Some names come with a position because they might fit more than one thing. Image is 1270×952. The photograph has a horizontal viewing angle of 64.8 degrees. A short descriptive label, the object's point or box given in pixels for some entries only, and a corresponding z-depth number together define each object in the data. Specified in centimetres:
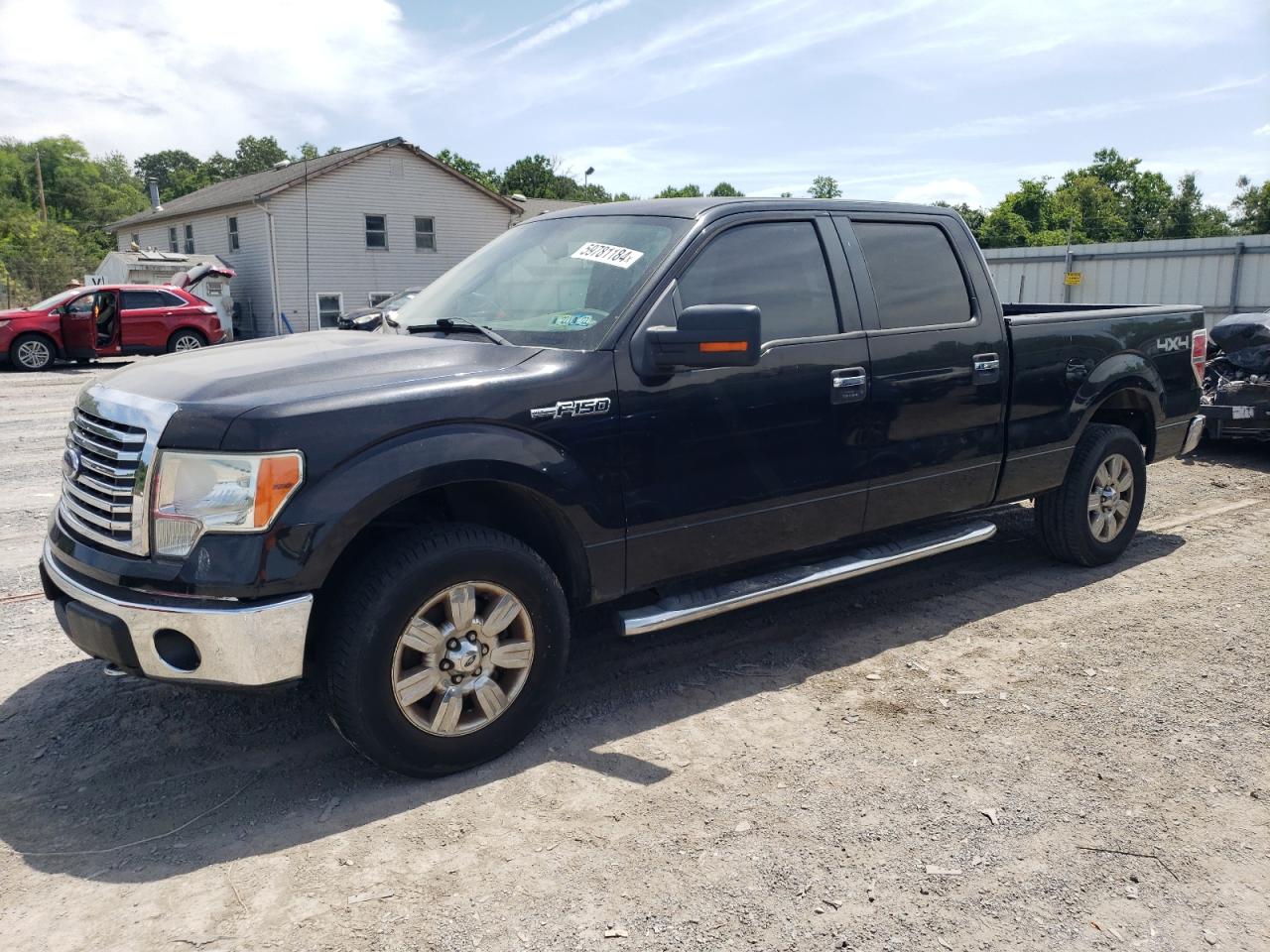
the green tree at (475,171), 7031
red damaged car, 1886
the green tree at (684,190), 6200
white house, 2903
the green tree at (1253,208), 6116
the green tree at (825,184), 9175
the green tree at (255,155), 10494
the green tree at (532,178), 6869
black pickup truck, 305
